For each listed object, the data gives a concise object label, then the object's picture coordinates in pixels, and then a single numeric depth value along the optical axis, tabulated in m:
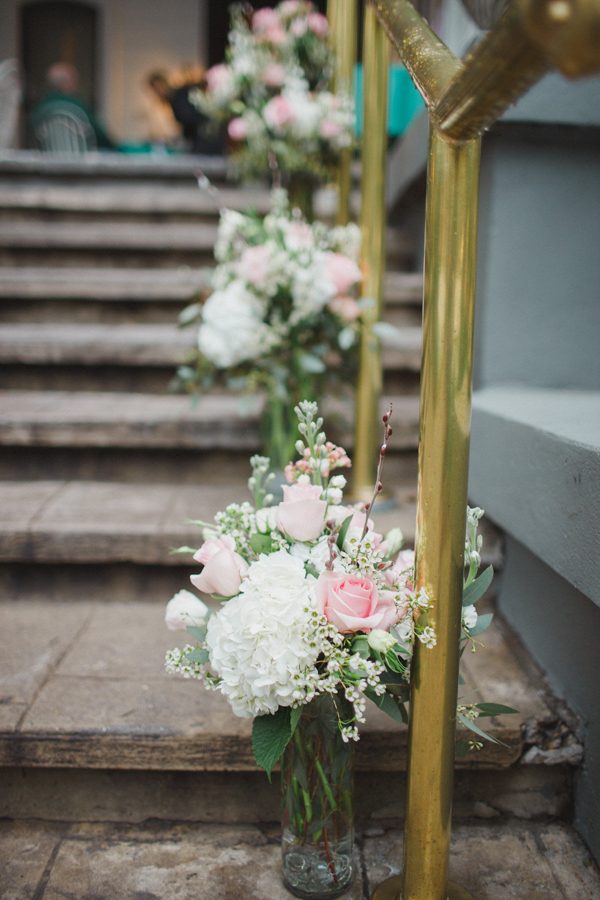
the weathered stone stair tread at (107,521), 1.58
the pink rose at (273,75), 3.04
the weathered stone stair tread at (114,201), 3.13
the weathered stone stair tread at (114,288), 2.53
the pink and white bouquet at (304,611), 0.84
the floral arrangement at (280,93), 2.81
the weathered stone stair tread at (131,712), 1.16
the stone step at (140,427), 1.88
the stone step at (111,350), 2.14
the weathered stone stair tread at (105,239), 2.88
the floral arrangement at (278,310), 1.60
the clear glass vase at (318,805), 0.95
